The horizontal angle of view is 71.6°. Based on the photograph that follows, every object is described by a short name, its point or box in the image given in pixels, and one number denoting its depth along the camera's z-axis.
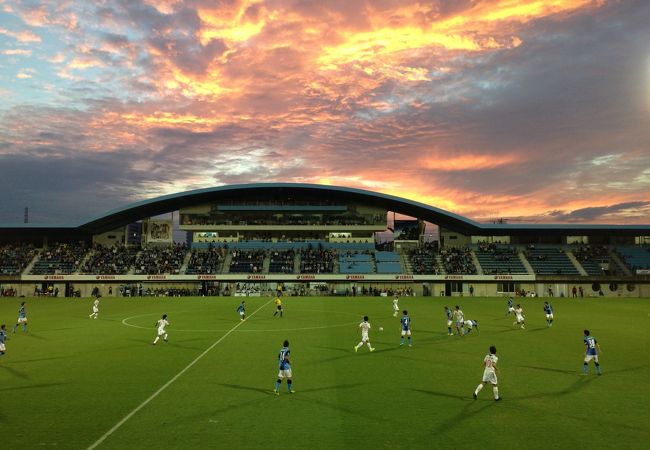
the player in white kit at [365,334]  23.27
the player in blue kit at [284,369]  15.42
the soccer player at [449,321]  28.44
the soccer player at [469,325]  28.21
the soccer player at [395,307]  38.78
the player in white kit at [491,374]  14.85
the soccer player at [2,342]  21.38
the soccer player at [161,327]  25.36
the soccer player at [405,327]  24.53
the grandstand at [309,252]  70.00
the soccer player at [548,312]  32.50
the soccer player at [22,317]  30.30
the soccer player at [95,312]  37.15
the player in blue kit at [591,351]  18.23
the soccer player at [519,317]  31.84
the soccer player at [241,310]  36.53
